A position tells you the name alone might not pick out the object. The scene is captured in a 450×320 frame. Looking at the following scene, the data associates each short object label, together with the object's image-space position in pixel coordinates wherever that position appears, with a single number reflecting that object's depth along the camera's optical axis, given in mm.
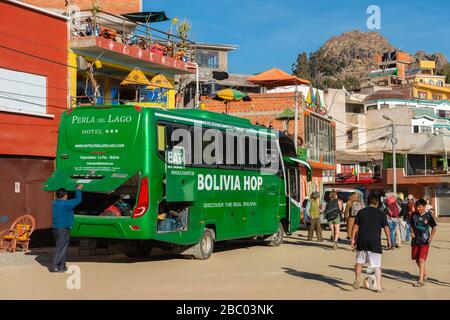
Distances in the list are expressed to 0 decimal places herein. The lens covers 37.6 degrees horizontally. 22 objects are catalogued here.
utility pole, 33316
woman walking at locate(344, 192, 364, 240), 20453
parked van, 32094
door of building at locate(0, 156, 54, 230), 19734
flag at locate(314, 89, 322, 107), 48697
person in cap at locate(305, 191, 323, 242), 22922
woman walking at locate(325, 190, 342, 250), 20719
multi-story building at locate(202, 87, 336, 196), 41938
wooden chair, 17812
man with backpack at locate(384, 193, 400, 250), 20781
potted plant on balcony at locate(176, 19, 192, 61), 30338
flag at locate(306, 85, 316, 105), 45181
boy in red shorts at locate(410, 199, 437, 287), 12344
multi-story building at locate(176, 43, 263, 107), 55638
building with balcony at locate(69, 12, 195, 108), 23266
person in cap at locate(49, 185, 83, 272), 13820
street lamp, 51219
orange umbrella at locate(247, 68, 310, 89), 42594
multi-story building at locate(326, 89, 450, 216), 58188
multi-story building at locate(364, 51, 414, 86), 106438
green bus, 14398
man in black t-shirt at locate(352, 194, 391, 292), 11180
